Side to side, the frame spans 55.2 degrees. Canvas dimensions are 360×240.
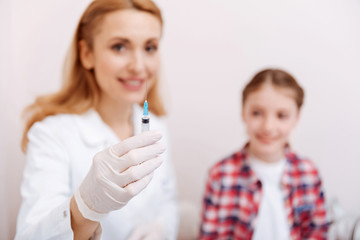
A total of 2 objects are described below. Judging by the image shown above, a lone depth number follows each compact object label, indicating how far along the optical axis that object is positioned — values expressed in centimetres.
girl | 103
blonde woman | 71
